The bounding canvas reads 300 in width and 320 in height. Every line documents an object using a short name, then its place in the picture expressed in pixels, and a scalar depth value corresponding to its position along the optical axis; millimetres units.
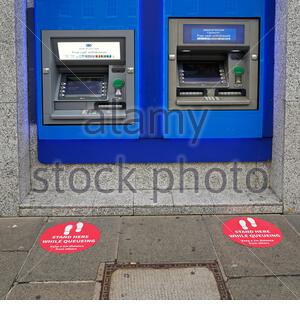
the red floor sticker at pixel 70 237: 2890
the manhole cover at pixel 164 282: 2284
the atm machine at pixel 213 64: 3556
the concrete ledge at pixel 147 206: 3463
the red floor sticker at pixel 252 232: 2967
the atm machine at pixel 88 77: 3553
